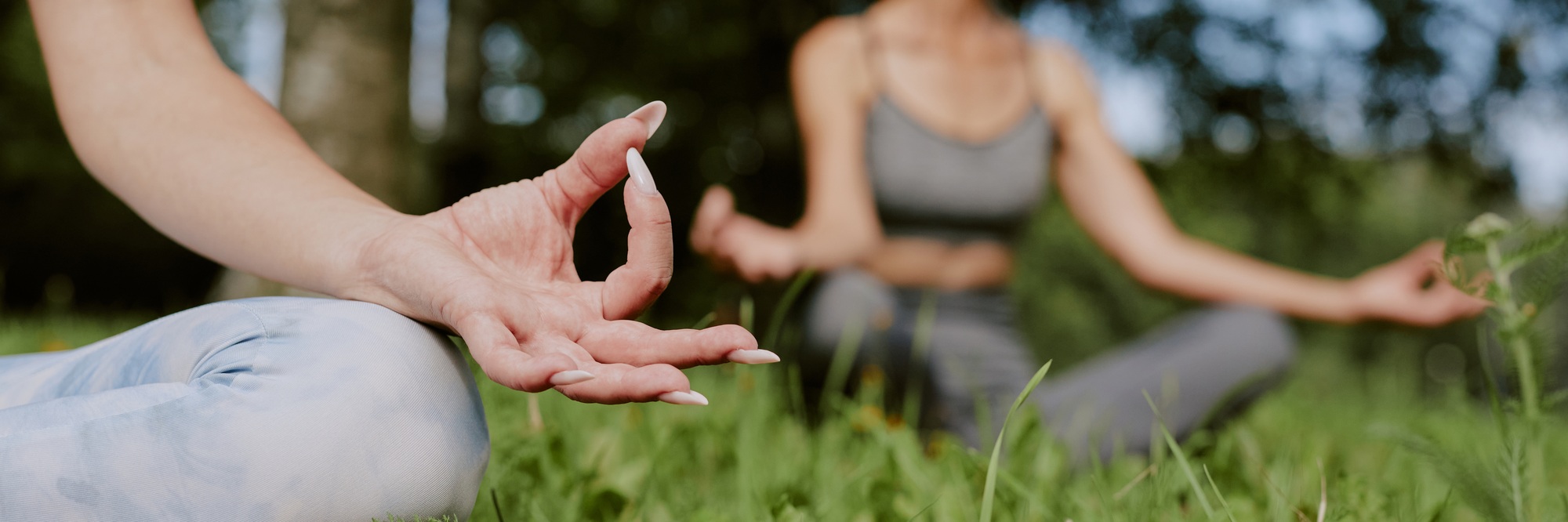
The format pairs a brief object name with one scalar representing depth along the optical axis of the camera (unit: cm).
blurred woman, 212
